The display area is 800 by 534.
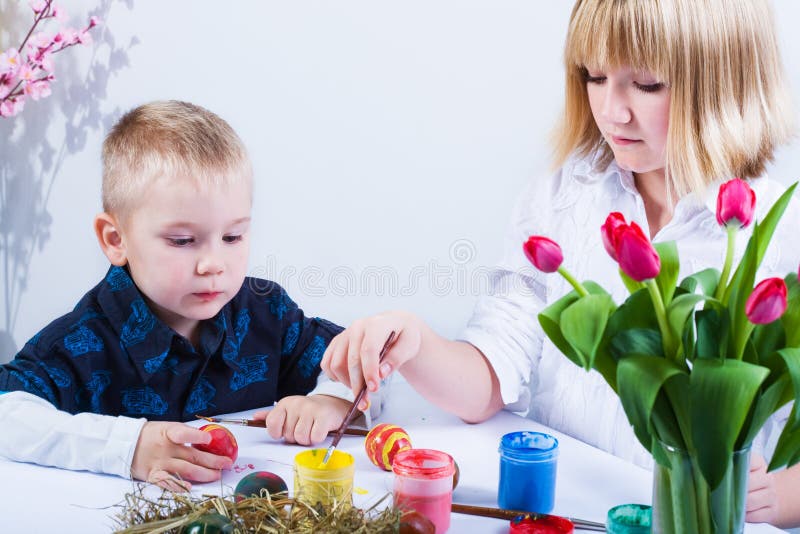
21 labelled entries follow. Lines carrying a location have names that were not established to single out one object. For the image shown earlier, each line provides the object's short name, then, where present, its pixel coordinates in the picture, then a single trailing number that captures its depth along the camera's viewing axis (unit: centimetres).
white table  144
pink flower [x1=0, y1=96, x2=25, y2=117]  225
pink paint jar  141
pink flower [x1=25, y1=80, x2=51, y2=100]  226
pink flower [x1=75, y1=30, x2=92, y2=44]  229
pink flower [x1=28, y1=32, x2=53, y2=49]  230
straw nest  134
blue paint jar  145
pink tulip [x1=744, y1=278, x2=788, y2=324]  123
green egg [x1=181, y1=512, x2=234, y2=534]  132
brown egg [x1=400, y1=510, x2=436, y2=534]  136
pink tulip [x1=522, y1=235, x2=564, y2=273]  128
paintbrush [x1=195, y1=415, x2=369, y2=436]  160
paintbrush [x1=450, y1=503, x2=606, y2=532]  142
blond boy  165
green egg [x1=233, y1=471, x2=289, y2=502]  141
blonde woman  161
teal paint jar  137
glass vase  128
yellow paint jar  142
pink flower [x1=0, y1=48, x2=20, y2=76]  226
